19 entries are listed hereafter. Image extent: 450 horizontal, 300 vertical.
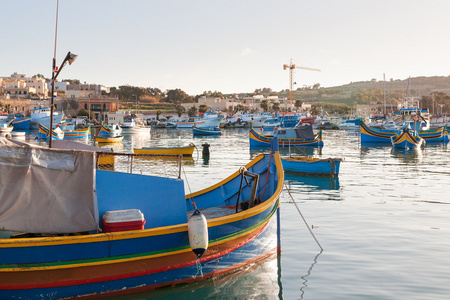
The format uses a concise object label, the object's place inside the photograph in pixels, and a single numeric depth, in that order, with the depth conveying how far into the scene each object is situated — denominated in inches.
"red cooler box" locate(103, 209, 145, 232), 340.8
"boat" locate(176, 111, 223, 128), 3905.0
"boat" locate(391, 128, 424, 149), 1857.8
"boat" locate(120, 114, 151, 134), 3228.3
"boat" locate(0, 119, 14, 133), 2768.2
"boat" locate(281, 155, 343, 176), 1024.2
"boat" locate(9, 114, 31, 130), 3452.3
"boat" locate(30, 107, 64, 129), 3403.1
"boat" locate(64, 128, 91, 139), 2315.5
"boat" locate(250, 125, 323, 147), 1900.8
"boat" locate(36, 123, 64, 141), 2064.5
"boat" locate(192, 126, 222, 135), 2996.1
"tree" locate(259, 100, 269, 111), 5989.2
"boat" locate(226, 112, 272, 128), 4252.0
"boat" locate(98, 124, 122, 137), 2297.0
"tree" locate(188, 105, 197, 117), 5315.0
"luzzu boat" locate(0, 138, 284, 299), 314.5
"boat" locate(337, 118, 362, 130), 3826.3
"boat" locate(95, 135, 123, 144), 2156.7
